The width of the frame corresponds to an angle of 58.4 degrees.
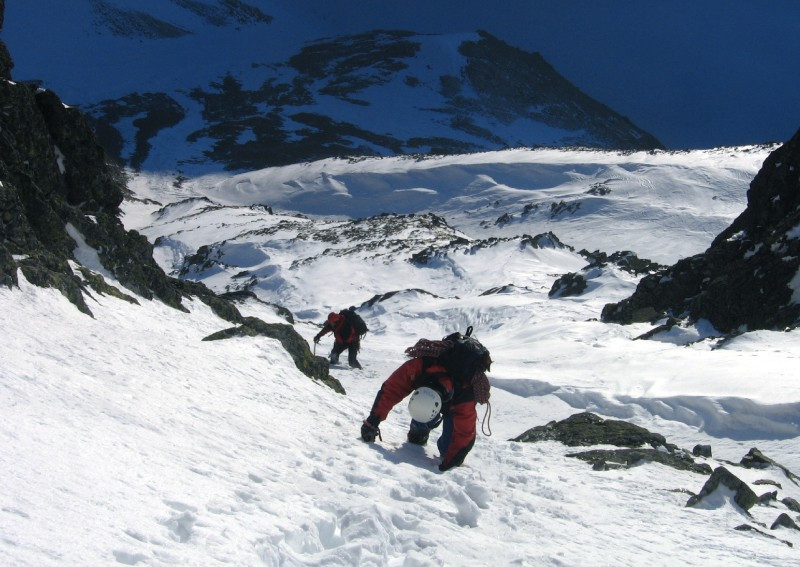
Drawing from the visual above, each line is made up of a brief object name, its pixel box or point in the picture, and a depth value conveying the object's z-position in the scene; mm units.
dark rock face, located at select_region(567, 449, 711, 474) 6770
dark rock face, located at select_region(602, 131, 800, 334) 16656
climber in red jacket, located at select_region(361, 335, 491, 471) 5645
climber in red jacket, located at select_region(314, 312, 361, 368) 14229
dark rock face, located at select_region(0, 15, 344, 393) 8742
